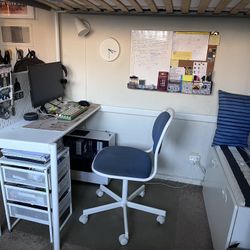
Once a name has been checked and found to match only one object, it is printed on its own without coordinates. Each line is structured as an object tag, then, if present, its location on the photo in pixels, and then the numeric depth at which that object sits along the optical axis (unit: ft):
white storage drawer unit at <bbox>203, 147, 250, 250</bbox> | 4.65
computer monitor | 6.26
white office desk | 5.09
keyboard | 6.68
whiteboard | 7.43
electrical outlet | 8.24
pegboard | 6.32
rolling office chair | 5.82
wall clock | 7.73
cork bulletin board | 7.25
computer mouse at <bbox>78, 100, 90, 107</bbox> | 8.04
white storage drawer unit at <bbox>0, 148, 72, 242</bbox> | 5.35
